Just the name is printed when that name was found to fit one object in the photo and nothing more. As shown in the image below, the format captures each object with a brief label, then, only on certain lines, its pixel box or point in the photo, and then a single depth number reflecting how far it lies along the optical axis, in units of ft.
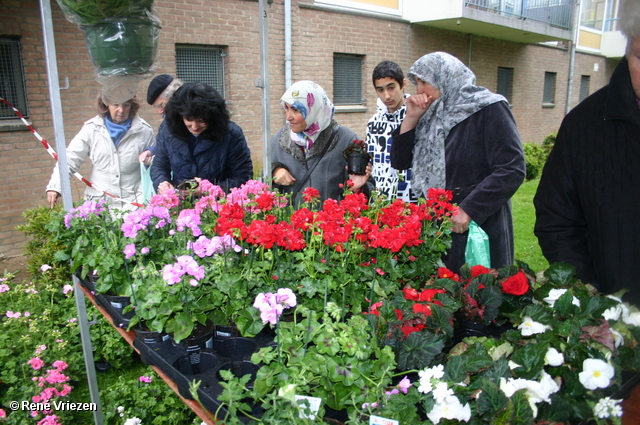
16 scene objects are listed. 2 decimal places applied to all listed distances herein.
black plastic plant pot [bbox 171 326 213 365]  4.70
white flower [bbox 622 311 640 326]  4.06
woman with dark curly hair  8.98
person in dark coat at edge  5.07
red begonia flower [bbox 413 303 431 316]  4.20
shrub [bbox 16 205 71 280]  12.00
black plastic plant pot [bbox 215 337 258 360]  4.75
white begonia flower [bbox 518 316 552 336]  3.81
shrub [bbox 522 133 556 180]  38.09
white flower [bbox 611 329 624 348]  3.76
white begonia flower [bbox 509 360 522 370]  3.41
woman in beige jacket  10.51
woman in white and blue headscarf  9.16
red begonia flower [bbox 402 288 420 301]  4.64
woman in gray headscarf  7.12
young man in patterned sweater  9.79
